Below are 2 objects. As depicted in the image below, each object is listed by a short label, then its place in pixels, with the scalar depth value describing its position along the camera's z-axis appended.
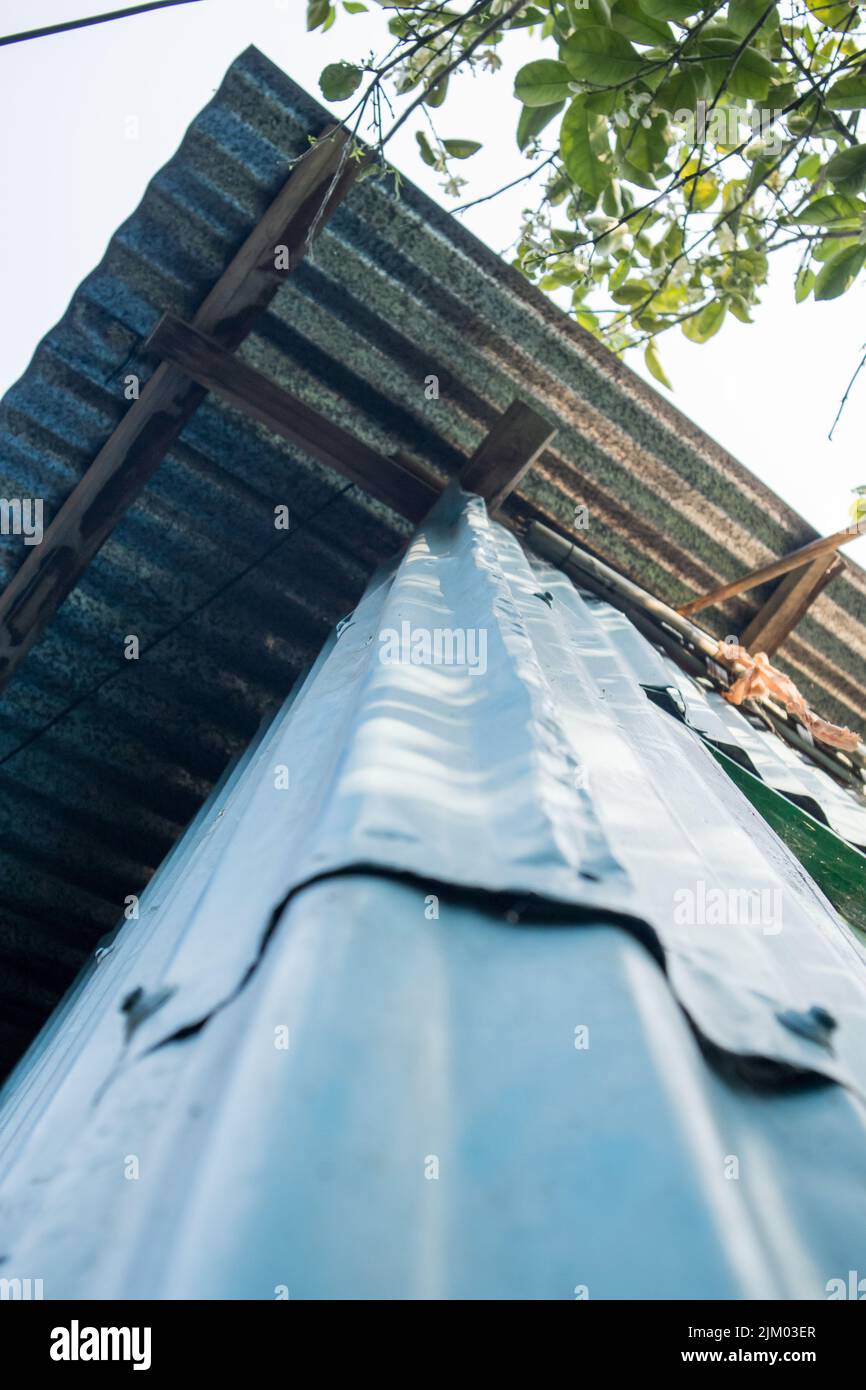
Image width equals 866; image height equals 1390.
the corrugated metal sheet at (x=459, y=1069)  0.47
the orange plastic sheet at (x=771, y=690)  2.56
